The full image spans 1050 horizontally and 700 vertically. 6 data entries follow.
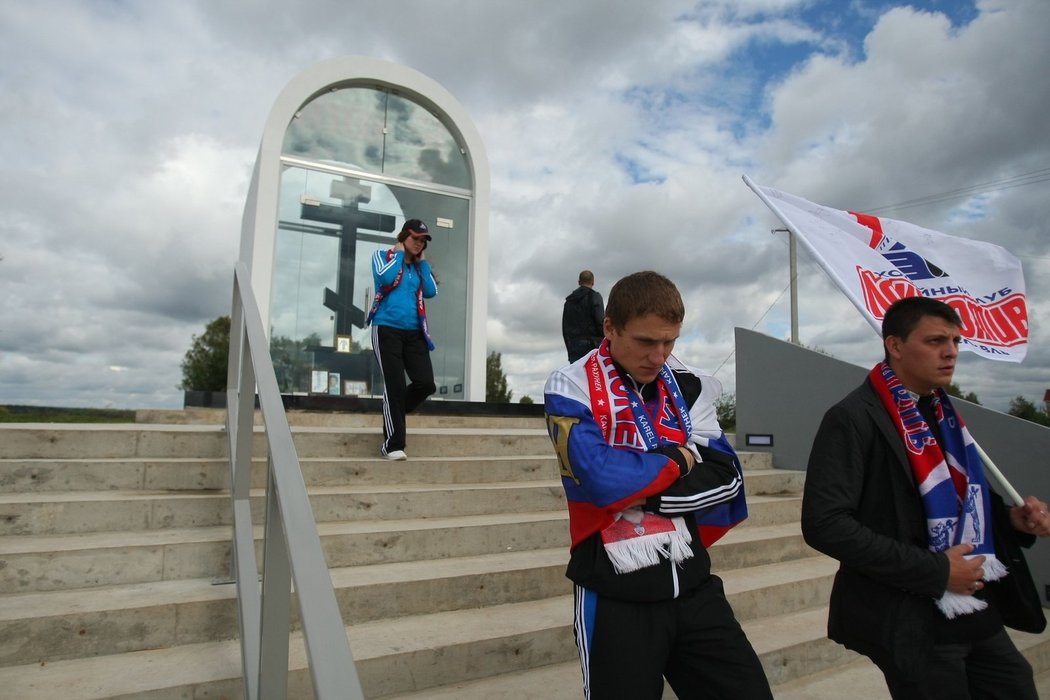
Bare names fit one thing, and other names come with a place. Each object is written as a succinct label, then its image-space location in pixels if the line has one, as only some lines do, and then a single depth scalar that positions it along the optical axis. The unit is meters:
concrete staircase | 2.53
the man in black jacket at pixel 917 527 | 1.75
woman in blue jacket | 4.51
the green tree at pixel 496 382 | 33.09
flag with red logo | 2.95
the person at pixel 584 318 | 7.41
